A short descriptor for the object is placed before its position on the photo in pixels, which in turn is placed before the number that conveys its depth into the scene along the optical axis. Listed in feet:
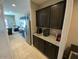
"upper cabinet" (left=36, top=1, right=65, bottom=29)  4.67
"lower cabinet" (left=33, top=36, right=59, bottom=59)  4.68
